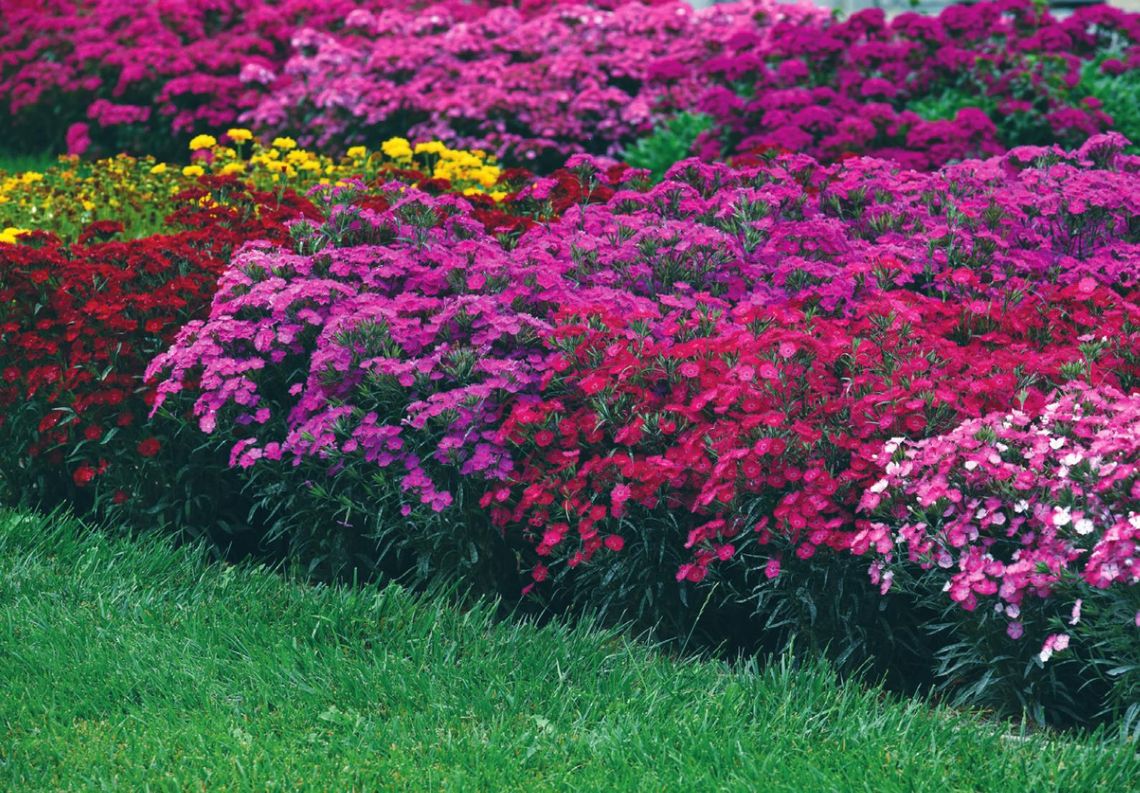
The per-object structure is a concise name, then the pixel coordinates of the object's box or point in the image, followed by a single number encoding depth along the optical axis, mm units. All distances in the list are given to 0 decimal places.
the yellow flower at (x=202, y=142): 16531
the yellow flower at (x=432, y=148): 16125
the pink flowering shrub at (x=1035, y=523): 7117
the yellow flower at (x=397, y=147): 16336
